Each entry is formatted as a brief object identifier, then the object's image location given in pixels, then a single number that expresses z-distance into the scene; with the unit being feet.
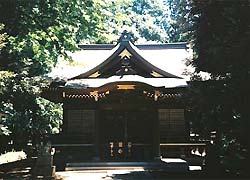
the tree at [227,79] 33.37
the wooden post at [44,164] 41.65
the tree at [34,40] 45.78
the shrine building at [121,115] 54.54
